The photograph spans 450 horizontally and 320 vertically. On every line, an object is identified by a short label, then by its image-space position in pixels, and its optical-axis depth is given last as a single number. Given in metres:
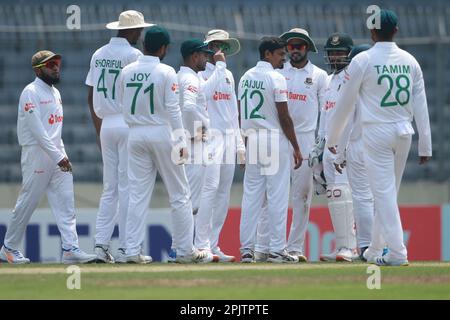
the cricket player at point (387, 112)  12.09
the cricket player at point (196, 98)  13.73
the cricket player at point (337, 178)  13.83
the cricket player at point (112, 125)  13.11
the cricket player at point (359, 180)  13.47
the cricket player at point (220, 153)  14.05
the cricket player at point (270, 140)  13.44
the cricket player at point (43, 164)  13.24
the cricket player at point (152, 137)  12.45
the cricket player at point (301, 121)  14.11
